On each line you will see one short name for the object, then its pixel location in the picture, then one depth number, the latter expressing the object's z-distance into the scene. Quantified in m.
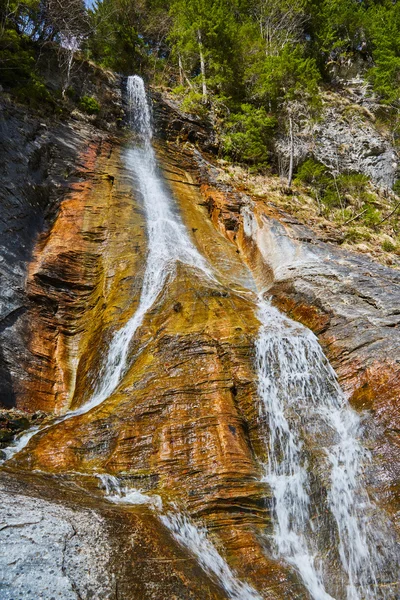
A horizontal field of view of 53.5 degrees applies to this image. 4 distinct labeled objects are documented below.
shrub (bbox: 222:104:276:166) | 24.06
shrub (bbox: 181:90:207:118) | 24.65
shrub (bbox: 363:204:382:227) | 21.25
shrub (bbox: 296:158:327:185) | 24.20
